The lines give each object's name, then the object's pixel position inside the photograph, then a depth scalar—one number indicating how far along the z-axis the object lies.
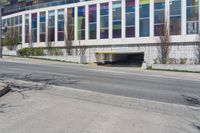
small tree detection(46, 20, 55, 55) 23.75
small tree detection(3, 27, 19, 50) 26.80
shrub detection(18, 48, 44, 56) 23.41
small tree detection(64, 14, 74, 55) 22.43
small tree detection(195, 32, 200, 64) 17.12
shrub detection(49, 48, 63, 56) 22.51
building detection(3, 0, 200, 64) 17.79
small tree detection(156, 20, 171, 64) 17.98
